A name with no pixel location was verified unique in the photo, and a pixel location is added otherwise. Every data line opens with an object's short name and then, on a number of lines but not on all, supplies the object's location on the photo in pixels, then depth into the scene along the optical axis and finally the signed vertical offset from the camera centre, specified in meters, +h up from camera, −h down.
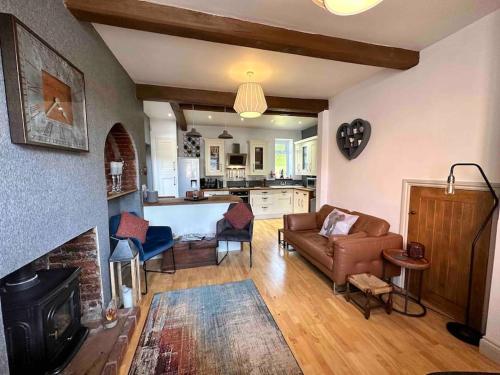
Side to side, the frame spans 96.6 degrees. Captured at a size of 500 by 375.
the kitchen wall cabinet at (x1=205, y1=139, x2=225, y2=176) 6.03 +0.31
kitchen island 3.56 -0.74
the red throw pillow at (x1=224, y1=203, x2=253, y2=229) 3.46 -0.75
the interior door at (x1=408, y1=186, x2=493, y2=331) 1.90 -0.72
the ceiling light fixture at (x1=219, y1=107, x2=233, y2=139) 4.59 +0.67
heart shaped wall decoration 3.06 +0.45
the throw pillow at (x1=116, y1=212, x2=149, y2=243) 2.36 -0.65
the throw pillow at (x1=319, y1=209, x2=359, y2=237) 2.98 -0.77
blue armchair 2.43 -0.94
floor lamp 1.75 -1.22
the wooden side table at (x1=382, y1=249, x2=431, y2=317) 2.09 -0.92
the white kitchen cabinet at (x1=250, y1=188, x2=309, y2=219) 6.09 -0.95
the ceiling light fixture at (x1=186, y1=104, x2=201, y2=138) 4.38 +0.68
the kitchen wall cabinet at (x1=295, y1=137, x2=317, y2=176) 5.64 +0.30
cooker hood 6.25 +0.29
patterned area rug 1.61 -1.42
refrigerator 5.77 -0.07
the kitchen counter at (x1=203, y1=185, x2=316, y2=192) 5.84 -0.54
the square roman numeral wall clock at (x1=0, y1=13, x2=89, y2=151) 0.98 +0.42
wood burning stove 1.18 -0.85
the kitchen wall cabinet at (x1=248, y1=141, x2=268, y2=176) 6.38 +0.32
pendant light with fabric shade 2.54 +0.79
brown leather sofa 2.42 -0.95
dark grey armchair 3.23 -0.96
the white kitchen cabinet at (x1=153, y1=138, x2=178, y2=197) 5.92 +0.04
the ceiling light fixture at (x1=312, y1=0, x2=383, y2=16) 1.03 +0.76
